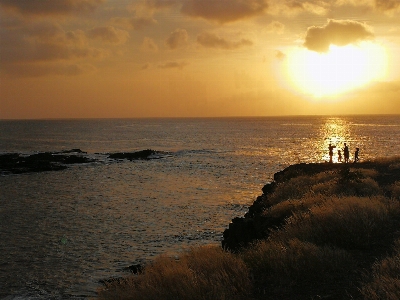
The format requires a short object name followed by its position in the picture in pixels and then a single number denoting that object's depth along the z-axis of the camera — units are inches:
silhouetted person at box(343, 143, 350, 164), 1364.7
